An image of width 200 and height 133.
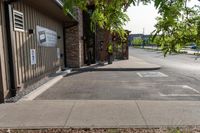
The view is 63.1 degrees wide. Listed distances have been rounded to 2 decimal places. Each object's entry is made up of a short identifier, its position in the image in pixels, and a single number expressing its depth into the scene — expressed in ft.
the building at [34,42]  15.24
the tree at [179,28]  6.38
